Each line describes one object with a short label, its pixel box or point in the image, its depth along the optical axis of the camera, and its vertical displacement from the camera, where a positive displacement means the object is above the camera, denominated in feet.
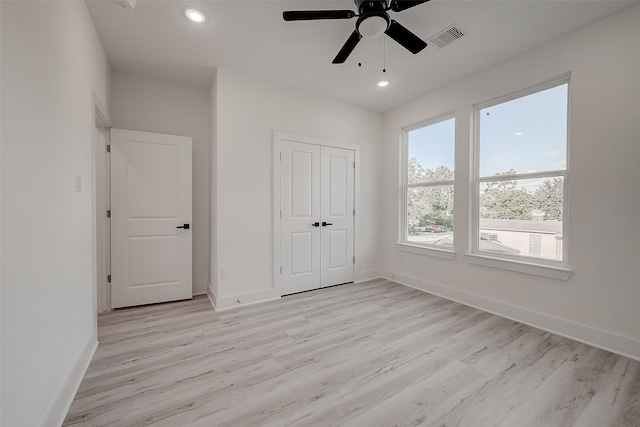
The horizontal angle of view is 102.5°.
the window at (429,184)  11.67 +1.26
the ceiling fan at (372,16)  5.88 +4.52
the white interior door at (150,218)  9.89 -0.39
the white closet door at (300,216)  11.44 -0.33
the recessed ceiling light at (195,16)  7.06 +5.43
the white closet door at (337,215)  12.60 -0.29
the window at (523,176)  8.43 +1.23
